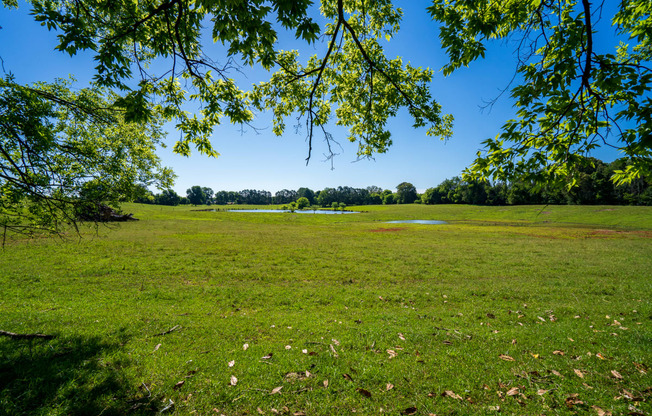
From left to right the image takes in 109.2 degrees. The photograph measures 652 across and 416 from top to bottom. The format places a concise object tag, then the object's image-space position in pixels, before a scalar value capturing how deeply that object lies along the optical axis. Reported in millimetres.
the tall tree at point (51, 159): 6059
